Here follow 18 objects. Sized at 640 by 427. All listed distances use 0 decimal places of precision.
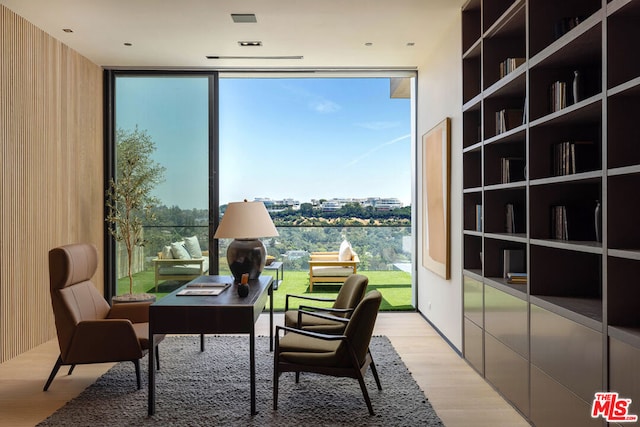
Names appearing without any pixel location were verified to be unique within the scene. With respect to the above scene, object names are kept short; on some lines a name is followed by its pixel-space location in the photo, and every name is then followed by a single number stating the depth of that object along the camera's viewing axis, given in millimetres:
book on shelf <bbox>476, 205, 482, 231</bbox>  3979
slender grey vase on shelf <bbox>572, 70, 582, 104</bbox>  2656
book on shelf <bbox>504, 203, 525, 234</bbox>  3623
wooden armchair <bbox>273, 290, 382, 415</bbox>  3012
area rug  3012
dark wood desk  3100
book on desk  3547
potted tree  5633
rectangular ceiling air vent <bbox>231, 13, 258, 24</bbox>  4445
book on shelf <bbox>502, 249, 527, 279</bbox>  3576
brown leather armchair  3441
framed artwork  4727
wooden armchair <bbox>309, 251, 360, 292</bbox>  7832
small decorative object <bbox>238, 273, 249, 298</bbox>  3428
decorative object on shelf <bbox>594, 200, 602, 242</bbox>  2477
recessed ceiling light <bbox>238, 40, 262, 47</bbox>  5188
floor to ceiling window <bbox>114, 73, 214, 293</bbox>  6094
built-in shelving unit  2113
